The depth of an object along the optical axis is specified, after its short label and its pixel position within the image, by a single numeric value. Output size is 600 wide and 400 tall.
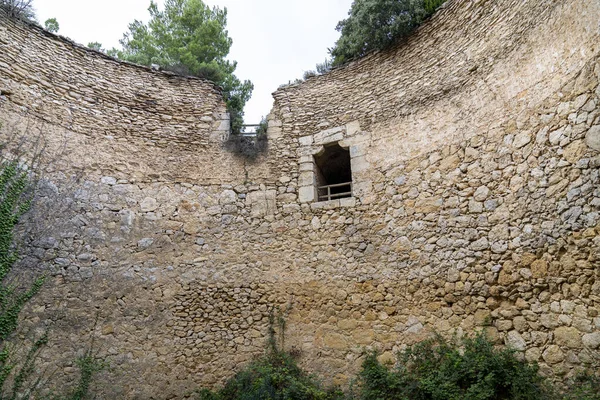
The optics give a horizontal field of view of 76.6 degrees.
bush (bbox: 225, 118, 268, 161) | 7.10
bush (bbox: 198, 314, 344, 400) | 4.92
